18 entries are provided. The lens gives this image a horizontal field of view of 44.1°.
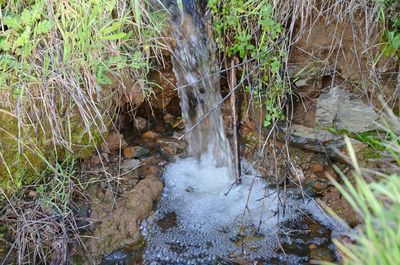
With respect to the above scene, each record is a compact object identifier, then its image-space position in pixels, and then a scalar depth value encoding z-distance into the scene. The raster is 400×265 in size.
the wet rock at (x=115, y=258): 2.34
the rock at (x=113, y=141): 2.74
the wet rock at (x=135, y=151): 2.82
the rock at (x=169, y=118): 3.06
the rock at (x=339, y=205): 2.48
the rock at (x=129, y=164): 2.72
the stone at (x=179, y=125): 3.06
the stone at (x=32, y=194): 2.34
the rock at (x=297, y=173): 2.74
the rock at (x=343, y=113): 2.63
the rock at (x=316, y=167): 2.75
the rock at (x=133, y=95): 2.59
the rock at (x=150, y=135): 2.97
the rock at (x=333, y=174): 2.69
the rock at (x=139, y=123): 2.92
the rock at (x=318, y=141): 2.69
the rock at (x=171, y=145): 2.95
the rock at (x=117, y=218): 2.38
